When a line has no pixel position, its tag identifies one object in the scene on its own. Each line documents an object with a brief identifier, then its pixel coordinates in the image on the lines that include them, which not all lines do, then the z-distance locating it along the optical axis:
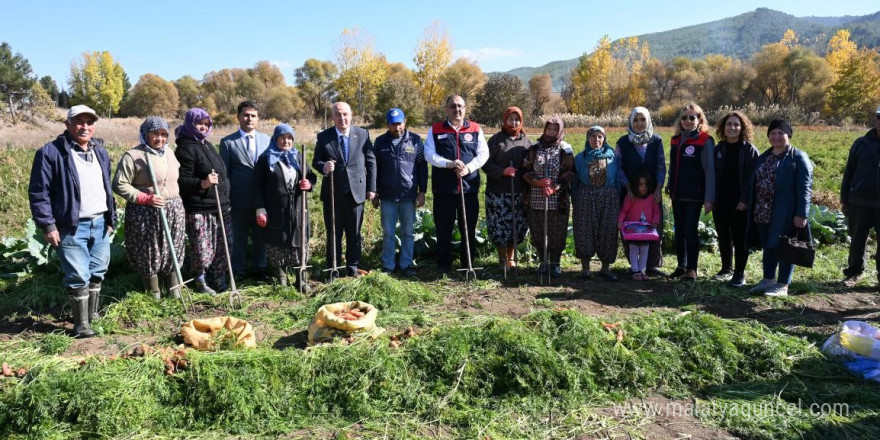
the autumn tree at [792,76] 47.88
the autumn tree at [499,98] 37.78
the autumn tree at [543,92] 56.74
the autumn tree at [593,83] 55.75
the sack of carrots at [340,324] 4.12
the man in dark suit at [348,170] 5.85
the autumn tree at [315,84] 62.16
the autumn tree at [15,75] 46.74
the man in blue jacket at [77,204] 4.22
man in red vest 6.01
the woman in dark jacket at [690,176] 5.93
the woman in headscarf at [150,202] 4.81
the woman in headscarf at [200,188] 5.24
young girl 5.97
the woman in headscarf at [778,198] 5.39
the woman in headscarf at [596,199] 5.98
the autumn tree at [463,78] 56.00
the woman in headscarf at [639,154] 5.94
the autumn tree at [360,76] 45.16
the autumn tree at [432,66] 50.81
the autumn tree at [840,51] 51.77
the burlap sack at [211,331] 4.08
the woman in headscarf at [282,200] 5.55
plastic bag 3.85
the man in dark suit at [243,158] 5.67
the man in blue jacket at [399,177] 6.05
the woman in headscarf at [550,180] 6.01
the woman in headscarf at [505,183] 6.14
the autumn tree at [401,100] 34.91
